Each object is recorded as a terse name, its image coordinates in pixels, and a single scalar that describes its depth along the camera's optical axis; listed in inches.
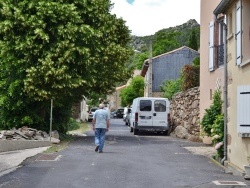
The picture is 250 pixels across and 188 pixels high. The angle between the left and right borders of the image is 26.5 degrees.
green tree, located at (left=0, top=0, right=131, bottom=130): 827.4
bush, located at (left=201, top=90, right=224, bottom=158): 714.8
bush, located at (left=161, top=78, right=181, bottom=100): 1480.8
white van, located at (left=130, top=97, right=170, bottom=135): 1152.8
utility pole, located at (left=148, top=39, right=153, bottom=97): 1744.8
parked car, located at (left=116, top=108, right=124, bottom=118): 3091.3
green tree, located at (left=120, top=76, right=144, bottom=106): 2881.4
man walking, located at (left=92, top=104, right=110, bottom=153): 662.5
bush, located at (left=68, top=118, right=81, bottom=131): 1372.3
